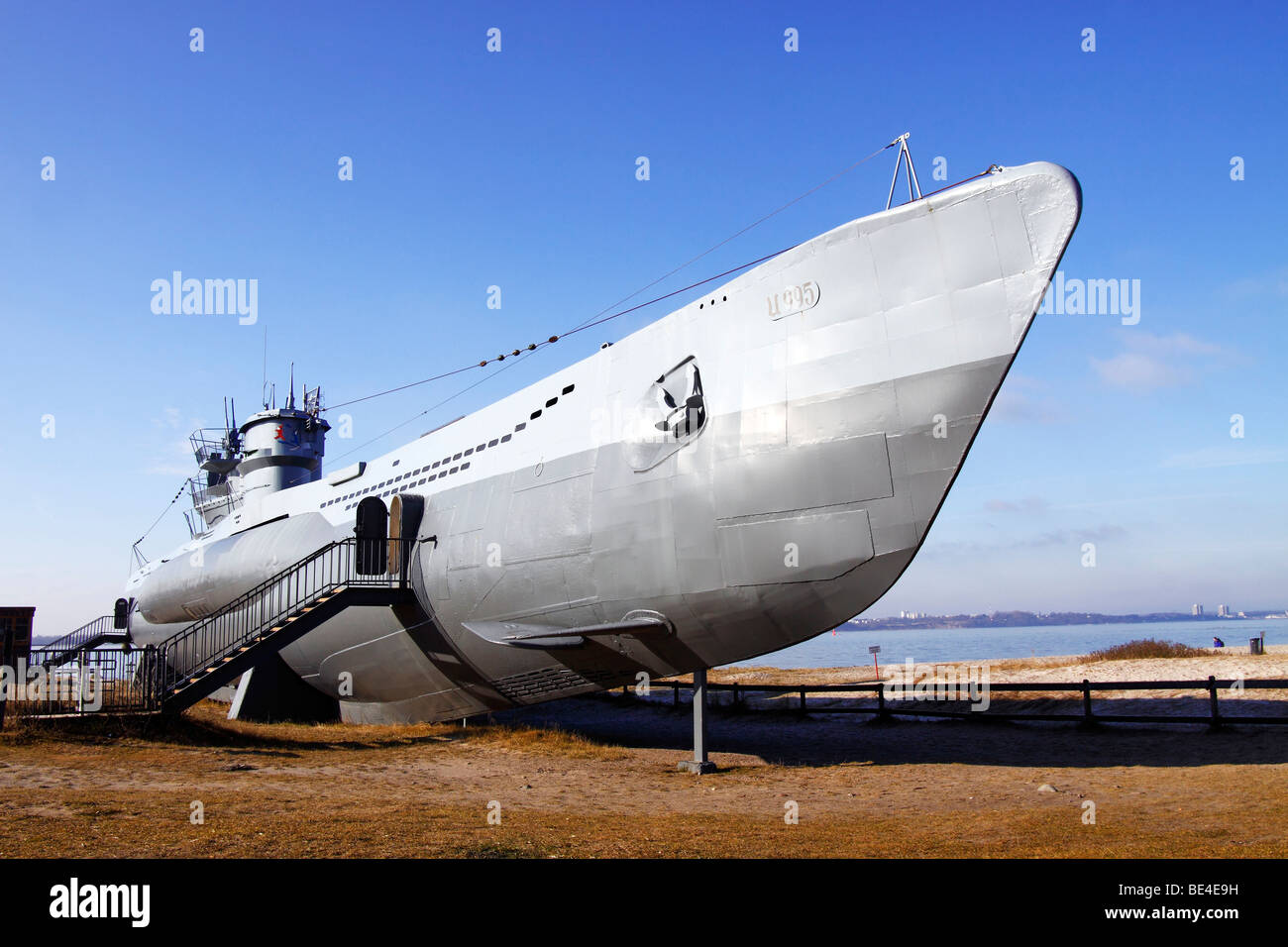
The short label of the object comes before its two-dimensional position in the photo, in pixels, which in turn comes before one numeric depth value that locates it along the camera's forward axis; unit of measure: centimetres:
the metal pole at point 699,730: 1413
